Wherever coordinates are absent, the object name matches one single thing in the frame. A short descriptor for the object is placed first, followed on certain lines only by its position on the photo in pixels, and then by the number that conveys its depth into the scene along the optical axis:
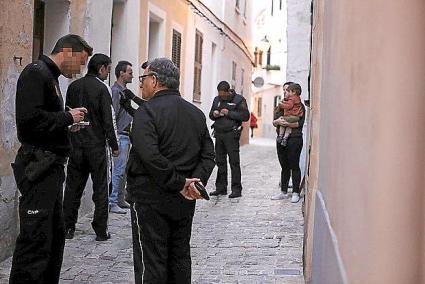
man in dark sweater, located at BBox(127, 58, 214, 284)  4.79
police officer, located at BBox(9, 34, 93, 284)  4.98
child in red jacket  11.05
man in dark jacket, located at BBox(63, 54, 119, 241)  7.78
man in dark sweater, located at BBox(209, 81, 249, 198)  11.30
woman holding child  11.00
